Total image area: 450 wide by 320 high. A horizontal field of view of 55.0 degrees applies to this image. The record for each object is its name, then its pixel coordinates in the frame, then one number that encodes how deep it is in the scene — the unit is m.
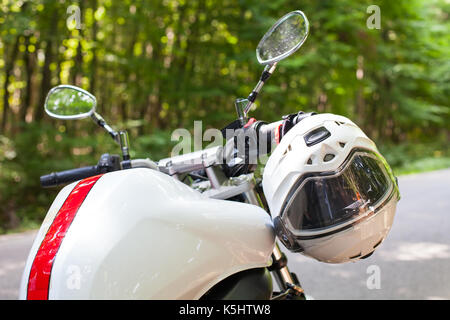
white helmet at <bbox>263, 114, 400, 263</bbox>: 1.24
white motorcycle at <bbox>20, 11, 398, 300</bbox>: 1.05
